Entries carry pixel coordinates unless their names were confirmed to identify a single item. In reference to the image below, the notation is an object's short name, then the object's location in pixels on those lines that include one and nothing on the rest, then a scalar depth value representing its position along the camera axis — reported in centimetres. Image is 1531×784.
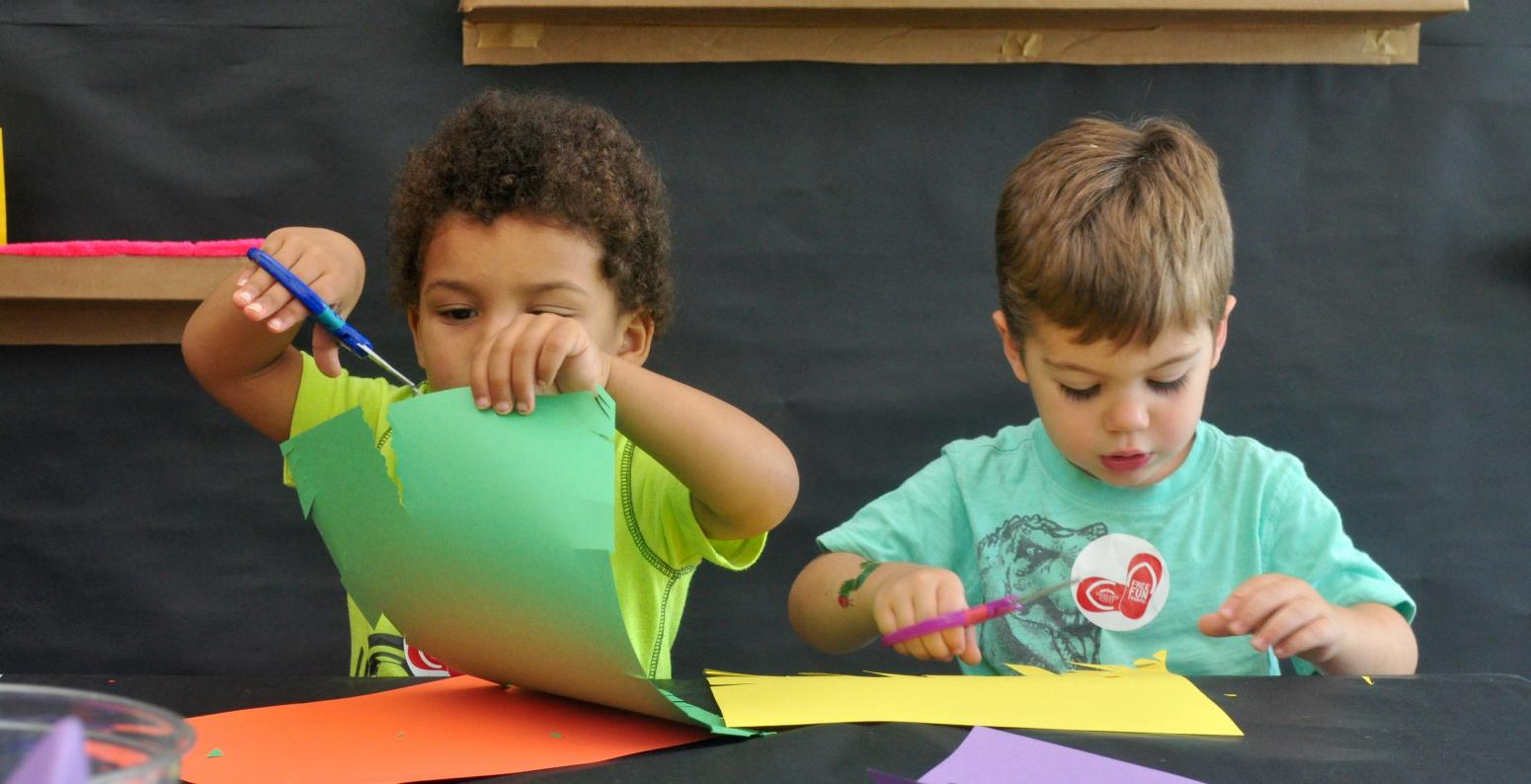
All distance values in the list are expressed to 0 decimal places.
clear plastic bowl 116
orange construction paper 182
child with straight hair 214
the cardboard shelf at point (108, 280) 239
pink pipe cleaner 239
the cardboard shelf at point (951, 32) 248
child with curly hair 202
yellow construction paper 188
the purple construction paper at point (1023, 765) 181
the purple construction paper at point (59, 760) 103
